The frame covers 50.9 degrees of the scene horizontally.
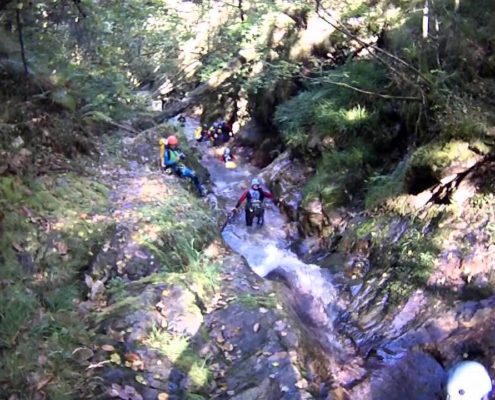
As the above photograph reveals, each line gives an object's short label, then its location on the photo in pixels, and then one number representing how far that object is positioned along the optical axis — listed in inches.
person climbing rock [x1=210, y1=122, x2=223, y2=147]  717.3
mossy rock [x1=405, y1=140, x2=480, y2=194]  301.6
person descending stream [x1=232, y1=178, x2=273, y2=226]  418.9
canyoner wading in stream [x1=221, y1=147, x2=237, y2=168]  618.6
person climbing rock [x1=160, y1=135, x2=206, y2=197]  447.2
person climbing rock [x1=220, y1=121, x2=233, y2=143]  717.9
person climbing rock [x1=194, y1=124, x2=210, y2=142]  748.1
